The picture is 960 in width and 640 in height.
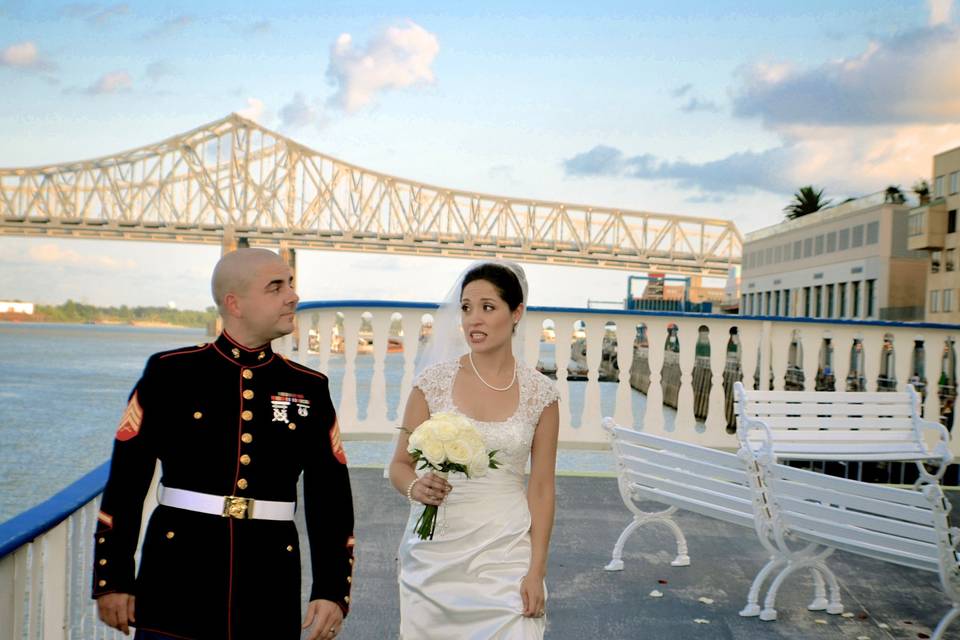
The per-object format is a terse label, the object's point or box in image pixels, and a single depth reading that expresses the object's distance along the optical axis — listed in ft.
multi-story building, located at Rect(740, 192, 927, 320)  144.36
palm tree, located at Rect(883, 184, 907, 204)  147.74
